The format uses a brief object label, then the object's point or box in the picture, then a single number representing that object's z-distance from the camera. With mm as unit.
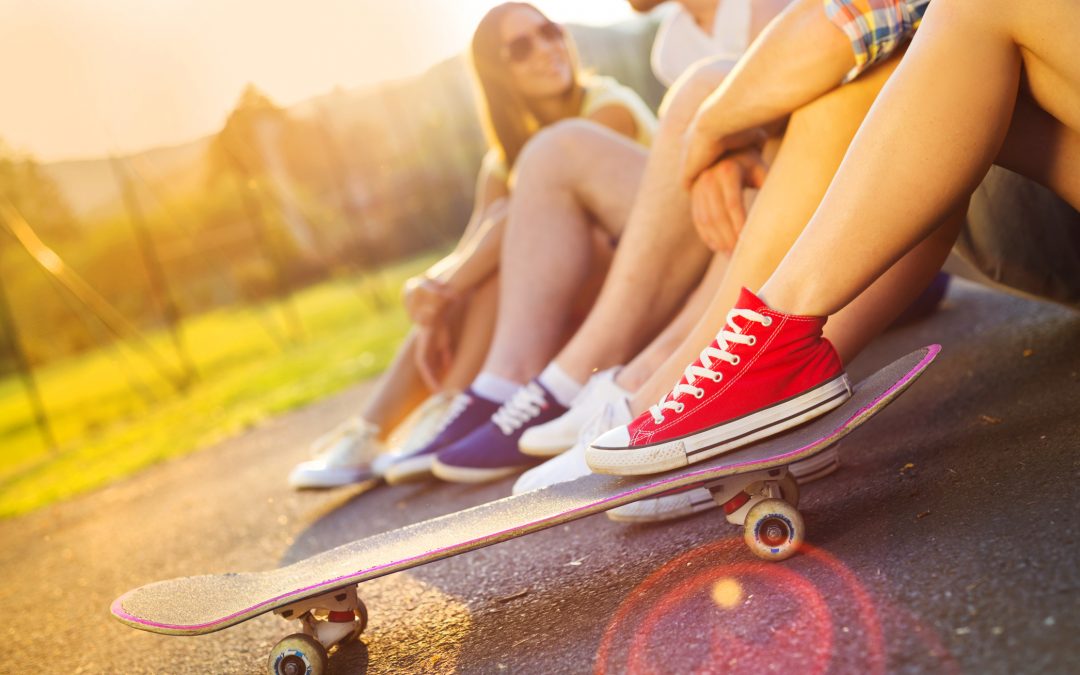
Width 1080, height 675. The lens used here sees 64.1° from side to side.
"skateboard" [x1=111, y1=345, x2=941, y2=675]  1223
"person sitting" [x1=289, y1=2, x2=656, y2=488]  2564
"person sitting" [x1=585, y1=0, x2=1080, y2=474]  1116
